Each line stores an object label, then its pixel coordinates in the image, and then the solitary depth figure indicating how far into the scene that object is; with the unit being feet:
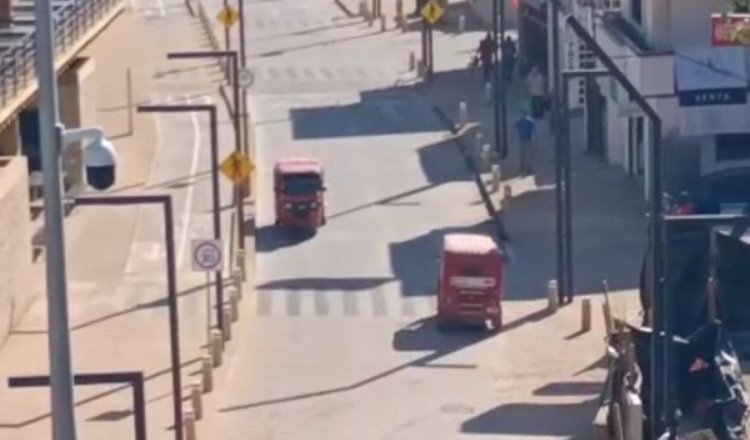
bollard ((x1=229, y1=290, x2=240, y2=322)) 144.15
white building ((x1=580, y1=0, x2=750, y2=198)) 169.37
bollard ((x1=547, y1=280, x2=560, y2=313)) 146.61
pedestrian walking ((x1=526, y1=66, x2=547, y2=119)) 210.38
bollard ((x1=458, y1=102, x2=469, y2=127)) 209.55
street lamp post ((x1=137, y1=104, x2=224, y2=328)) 140.36
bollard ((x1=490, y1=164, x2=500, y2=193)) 181.47
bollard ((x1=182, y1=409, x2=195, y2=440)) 118.21
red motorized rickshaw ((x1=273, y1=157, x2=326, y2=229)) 168.96
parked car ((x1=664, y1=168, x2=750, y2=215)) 152.35
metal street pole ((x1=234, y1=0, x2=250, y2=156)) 188.88
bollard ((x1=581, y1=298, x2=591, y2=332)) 141.38
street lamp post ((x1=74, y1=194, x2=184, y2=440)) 106.11
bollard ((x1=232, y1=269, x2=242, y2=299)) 149.07
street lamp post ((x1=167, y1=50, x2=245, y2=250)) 157.58
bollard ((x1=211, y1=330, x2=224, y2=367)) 134.31
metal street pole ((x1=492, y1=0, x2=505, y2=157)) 194.51
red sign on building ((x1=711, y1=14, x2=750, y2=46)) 143.33
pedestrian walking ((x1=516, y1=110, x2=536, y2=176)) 188.44
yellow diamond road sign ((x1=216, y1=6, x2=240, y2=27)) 201.63
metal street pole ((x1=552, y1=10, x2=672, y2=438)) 105.91
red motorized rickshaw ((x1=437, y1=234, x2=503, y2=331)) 141.69
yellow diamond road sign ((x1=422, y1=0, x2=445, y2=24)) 219.82
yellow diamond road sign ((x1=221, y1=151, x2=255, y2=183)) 146.30
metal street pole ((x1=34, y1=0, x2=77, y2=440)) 71.92
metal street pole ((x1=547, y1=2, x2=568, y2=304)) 147.84
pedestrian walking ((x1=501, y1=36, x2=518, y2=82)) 215.10
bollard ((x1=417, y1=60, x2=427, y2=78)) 237.86
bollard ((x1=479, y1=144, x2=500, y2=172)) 190.39
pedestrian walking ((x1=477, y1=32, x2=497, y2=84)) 228.02
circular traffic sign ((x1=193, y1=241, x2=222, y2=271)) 129.90
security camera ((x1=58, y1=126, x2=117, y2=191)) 79.82
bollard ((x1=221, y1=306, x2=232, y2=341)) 139.75
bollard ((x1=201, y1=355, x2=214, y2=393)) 129.18
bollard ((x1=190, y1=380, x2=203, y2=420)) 123.75
